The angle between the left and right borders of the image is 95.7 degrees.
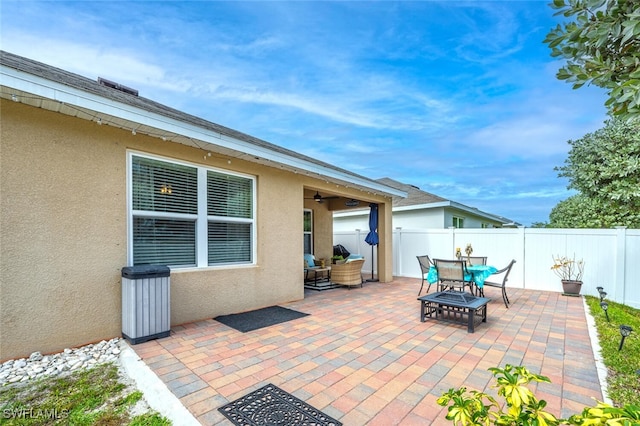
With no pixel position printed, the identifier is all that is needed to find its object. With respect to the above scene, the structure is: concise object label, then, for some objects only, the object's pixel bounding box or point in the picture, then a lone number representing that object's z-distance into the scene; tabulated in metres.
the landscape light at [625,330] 3.63
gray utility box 4.14
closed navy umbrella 10.30
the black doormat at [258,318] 5.19
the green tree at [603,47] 1.70
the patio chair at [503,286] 6.86
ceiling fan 10.22
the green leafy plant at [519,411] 1.16
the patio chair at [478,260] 8.33
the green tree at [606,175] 10.48
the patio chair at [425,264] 8.01
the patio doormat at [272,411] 2.50
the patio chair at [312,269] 9.49
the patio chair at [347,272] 8.65
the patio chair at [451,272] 6.25
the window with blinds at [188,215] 4.77
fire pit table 4.96
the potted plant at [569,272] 8.16
